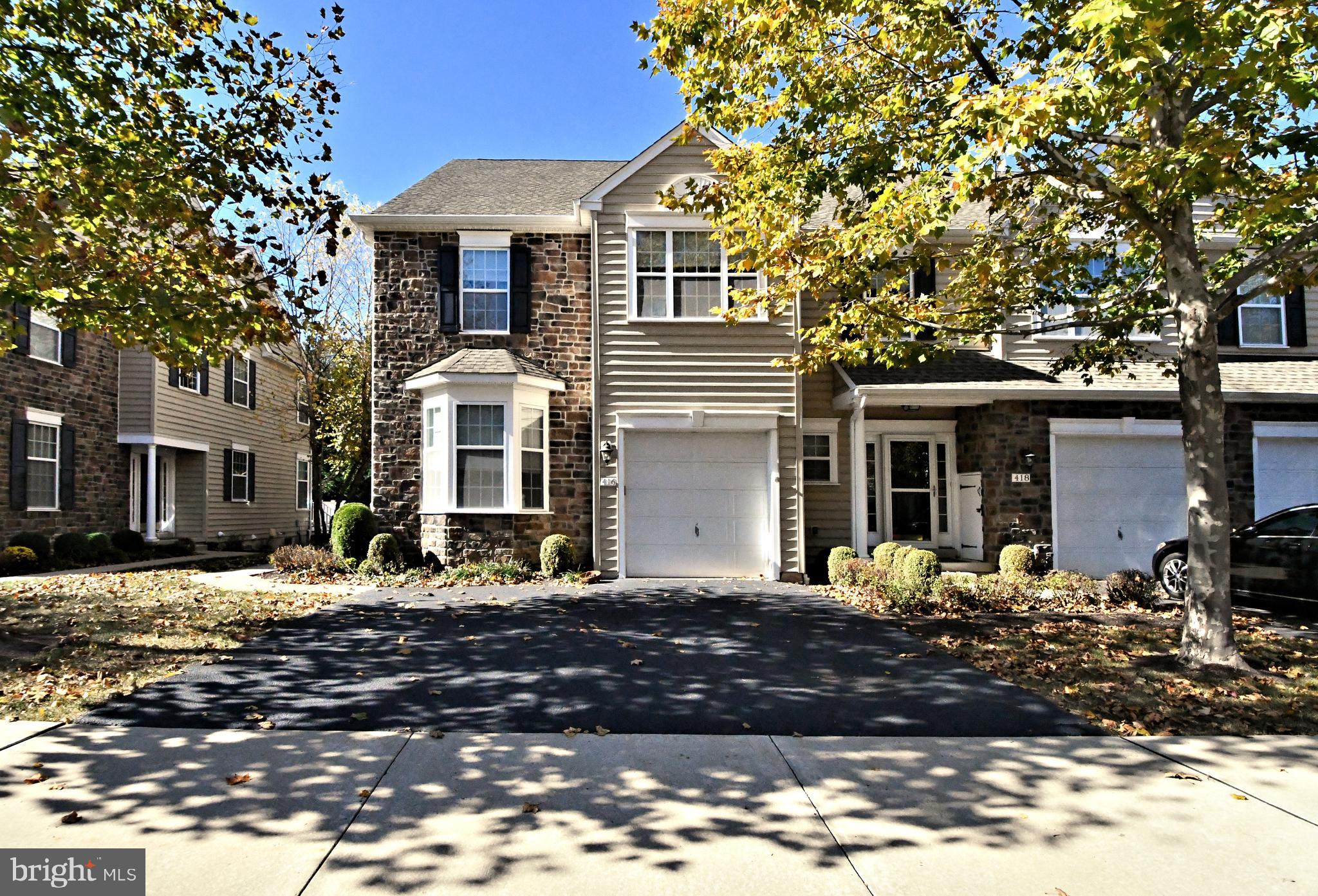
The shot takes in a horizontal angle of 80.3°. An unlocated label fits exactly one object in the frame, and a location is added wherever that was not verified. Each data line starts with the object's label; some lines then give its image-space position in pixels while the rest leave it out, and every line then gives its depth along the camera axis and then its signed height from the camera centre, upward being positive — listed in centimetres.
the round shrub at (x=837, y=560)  1247 -137
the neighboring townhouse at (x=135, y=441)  1559 +101
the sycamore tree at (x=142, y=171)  718 +312
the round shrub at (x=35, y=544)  1445 -109
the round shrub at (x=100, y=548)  1566 -129
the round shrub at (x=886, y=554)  1203 -123
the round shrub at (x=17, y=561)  1382 -136
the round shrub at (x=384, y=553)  1306 -121
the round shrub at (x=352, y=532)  1350 -88
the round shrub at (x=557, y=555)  1294 -127
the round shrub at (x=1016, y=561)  1274 -143
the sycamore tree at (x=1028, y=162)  579 +296
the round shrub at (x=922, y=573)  1076 -137
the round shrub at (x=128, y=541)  1652 -121
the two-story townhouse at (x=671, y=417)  1313 +102
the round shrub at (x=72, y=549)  1517 -125
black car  973 -109
